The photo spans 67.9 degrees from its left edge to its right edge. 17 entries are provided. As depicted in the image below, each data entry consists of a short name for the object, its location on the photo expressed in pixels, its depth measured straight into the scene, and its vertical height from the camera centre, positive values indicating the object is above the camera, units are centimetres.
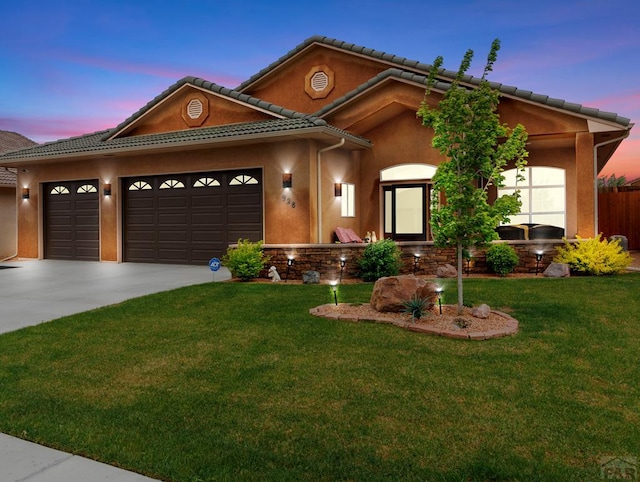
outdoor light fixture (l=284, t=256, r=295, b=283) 1159 -69
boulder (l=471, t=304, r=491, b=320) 665 -109
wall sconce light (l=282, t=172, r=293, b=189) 1306 +148
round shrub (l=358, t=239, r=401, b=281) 1082 -61
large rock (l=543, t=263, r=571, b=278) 1046 -81
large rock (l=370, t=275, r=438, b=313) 703 -87
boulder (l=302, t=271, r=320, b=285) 1069 -99
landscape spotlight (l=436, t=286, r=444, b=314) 712 -86
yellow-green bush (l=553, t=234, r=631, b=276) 1035 -52
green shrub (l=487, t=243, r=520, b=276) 1089 -55
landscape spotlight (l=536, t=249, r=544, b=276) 1122 -50
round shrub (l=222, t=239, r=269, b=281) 1104 -66
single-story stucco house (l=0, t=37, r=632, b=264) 1279 +204
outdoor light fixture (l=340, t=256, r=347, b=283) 1141 -67
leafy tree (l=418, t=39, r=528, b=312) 674 +111
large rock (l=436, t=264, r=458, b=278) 1106 -88
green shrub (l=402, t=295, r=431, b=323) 661 -103
